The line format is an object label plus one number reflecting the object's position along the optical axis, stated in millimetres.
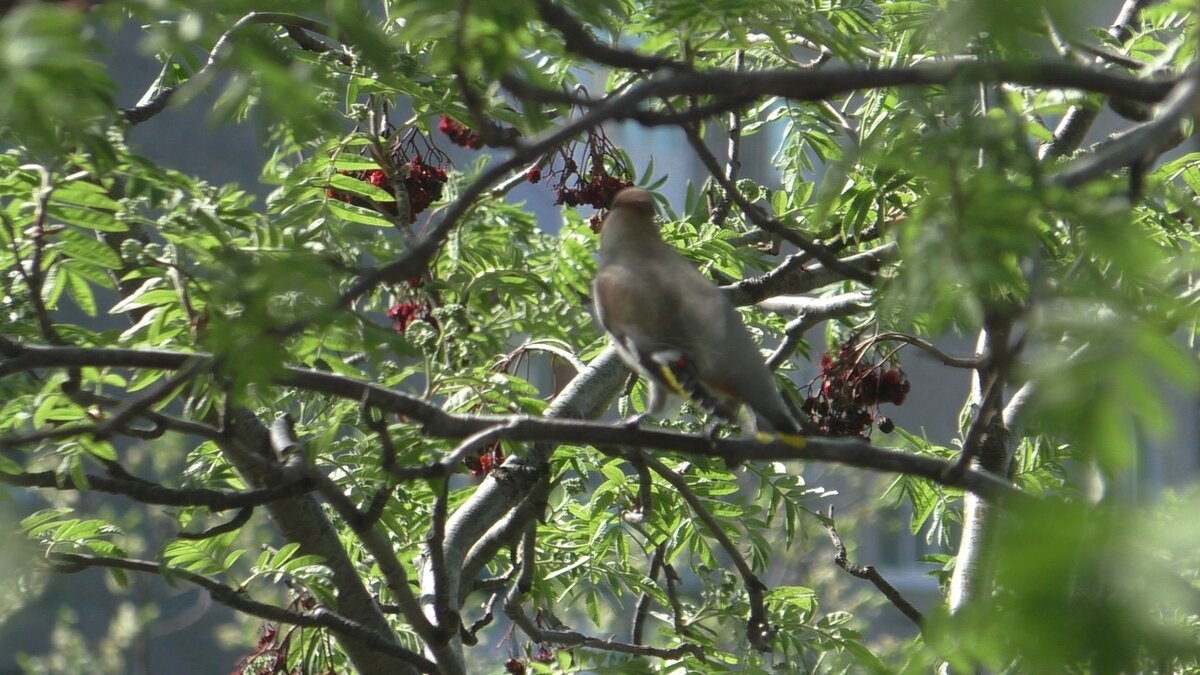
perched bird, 6098
